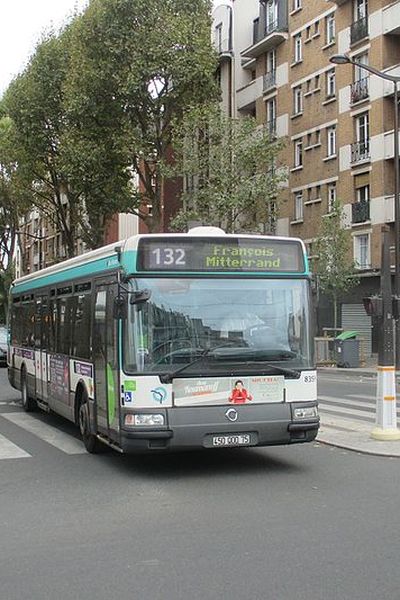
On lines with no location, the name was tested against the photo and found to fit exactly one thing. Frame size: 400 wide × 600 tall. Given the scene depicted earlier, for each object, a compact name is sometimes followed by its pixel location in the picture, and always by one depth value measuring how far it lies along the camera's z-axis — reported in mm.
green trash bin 27391
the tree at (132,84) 31625
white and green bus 7887
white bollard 10055
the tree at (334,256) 29853
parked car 29359
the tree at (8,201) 41850
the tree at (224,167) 29531
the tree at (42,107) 36656
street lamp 10055
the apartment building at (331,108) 33062
